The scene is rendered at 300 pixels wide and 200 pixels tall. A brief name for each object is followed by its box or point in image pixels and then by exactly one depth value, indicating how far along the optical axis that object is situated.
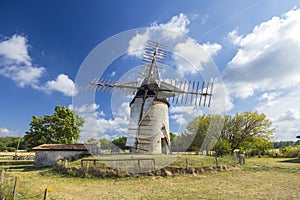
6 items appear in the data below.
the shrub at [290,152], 25.62
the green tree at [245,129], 24.17
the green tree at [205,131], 23.31
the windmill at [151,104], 13.05
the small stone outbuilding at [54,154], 14.62
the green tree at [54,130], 21.37
